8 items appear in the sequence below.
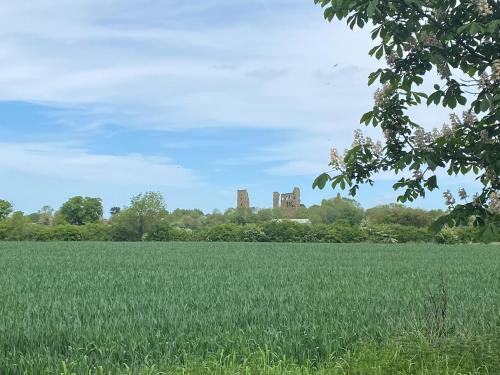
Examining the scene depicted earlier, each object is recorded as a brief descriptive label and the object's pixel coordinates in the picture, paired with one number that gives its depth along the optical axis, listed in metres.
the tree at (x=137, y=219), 74.94
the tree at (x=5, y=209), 98.88
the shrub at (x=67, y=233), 67.81
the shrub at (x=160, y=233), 70.81
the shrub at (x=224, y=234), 66.88
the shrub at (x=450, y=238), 62.15
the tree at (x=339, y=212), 93.19
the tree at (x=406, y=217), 76.38
